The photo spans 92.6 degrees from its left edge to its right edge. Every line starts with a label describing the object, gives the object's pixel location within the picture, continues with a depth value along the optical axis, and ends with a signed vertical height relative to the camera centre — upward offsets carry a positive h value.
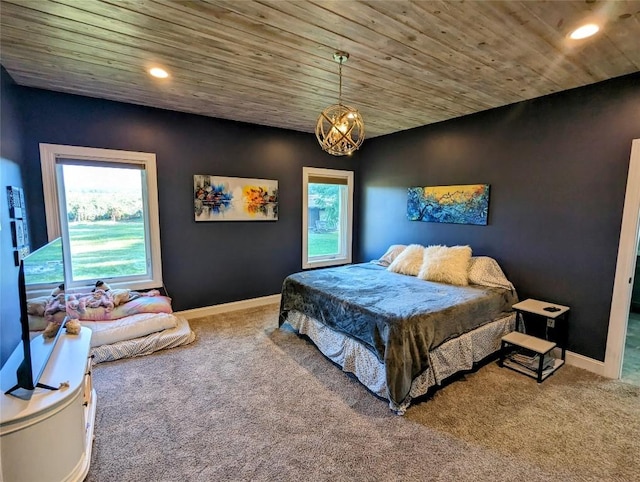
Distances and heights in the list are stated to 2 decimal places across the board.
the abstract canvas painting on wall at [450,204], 3.58 +0.04
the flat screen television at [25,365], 1.45 -0.79
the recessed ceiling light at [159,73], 2.45 +1.08
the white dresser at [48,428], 1.33 -1.03
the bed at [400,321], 2.23 -0.98
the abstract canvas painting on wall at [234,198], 3.89 +0.09
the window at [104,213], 3.11 -0.10
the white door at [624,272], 2.49 -0.53
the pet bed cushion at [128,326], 2.87 -1.19
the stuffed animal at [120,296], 3.20 -0.97
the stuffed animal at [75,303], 2.92 -0.96
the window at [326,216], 4.81 -0.17
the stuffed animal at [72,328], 2.13 -0.86
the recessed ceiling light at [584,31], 1.82 +1.07
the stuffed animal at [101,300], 3.09 -0.97
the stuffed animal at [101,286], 3.25 -0.87
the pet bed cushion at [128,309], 3.01 -1.07
